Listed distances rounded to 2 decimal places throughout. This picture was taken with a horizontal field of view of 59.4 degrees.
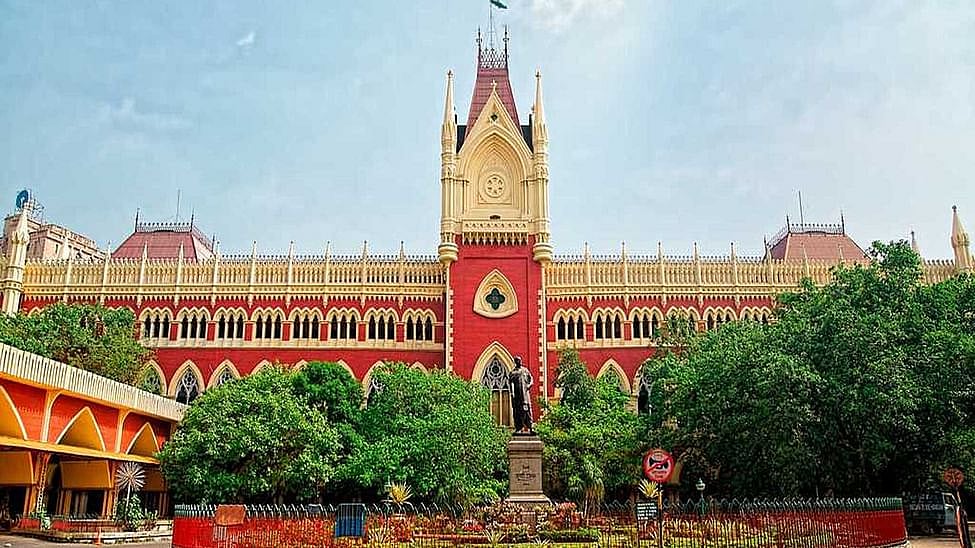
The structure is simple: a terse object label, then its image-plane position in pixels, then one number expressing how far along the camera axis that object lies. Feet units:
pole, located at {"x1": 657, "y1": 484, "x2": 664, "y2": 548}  56.60
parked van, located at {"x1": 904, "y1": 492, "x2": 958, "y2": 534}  95.14
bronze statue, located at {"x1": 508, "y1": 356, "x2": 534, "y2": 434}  77.10
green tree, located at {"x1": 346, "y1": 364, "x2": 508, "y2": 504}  109.70
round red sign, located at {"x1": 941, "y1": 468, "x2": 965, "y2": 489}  66.64
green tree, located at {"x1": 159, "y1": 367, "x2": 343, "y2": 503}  108.99
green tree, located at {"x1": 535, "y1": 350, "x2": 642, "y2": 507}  115.65
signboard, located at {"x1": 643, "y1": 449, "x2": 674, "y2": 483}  73.46
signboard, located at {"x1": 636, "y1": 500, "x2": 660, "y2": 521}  66.51
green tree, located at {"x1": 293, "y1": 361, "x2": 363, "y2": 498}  116.57
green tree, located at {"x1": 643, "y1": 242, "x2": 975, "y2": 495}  84.94
